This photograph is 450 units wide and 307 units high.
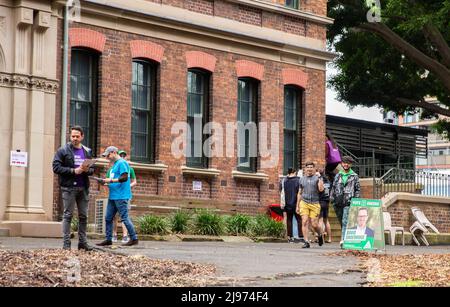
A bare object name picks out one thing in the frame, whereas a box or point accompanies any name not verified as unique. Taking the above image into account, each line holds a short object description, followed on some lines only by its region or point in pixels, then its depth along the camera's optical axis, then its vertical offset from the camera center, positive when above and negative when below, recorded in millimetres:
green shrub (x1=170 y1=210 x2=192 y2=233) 22031 -315
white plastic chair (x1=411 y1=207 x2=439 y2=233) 27922 -228
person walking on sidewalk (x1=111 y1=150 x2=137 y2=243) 17770 -311
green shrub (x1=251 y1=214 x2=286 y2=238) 23391 -429
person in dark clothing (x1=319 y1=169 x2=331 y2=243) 22172 +43
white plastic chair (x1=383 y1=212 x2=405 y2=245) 25750 -507
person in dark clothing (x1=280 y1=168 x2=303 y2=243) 22297 +296
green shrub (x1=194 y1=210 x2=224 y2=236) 22422 -343
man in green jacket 18672 +401
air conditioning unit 20656 -152
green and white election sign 16625 -284
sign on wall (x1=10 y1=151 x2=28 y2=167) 20188 +1063
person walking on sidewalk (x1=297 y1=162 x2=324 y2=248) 19375 +279
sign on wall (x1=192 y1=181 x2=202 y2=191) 24234 +613
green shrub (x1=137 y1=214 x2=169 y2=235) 21438 -356
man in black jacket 14211 +444
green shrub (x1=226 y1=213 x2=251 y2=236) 23062 -350
